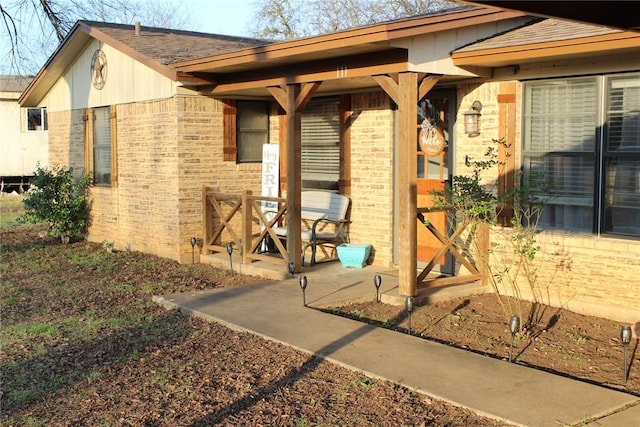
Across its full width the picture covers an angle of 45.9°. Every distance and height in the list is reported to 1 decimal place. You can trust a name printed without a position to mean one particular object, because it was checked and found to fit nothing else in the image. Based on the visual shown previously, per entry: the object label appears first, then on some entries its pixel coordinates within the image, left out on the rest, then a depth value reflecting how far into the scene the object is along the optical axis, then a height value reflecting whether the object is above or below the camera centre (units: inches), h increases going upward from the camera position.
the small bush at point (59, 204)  570.6 -29.7
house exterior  305.4 +21.4
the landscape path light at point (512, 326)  245.5 -52.3
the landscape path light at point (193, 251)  473.1 -54.7
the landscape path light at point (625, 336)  218.7 -49.9
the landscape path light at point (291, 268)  390.9 -53.5
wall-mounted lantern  353.1 +21.9
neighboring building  1079.6 +40.9
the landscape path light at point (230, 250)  414.1 -47.1
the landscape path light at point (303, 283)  318.3 -49.8
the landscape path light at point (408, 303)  280.2 -51.1
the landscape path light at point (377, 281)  321.1 -49.3
